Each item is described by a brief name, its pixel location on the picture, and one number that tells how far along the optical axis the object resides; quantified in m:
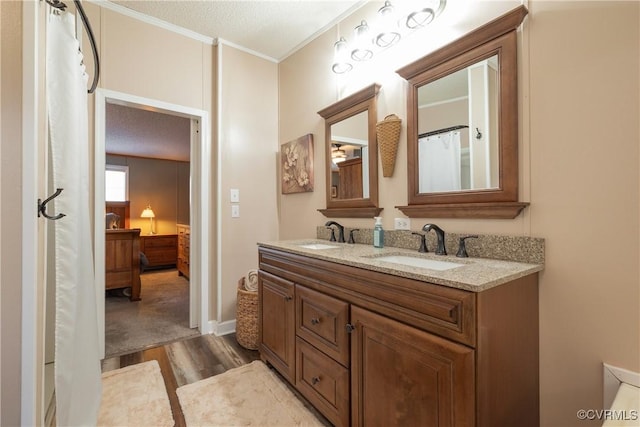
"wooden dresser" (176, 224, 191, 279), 4.90
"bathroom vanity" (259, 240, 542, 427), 0.93
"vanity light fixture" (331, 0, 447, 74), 1.58
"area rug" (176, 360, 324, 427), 1.51
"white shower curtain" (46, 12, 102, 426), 1.22
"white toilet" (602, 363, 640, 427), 0.83
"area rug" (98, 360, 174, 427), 1.51
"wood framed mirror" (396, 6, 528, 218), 1.32
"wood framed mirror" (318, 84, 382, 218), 1.98
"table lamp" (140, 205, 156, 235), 6.13
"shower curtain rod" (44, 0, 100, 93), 1.17
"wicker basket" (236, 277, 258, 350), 2.32
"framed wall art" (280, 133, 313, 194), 2.54
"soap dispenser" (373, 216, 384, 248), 1.84
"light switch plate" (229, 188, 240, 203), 2.70
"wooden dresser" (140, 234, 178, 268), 5.68
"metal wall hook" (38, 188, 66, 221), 1.08
